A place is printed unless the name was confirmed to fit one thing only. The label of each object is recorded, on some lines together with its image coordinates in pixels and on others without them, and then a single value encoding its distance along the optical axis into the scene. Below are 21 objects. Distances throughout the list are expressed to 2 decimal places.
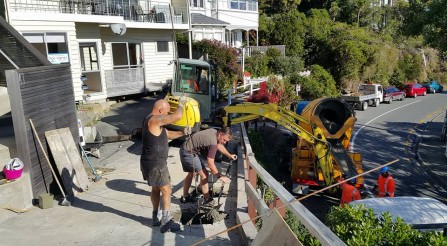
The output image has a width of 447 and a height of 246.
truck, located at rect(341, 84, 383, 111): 29.46
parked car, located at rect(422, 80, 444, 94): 42.47
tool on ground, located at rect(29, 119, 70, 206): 7.20
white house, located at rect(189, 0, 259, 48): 29.69
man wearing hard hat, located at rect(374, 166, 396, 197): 10.12
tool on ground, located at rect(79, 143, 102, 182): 8.77
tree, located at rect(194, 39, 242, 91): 25.86
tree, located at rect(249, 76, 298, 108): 22.09
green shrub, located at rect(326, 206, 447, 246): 3.67
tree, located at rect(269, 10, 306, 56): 37.19
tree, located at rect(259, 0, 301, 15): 45.75
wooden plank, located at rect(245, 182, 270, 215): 4.72
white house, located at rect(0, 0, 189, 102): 15.41
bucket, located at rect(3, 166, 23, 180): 6.79
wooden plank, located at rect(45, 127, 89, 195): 7.78
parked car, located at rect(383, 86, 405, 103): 33.79
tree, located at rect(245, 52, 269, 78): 30.38
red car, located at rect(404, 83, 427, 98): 38.56
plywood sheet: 3.07
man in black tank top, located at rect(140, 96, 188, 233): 5.70
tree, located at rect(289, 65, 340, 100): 29.73
